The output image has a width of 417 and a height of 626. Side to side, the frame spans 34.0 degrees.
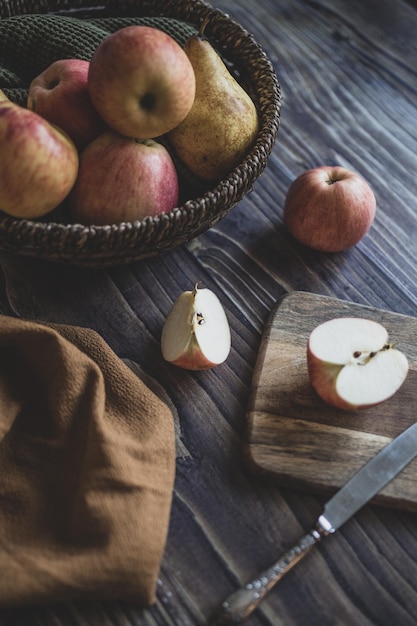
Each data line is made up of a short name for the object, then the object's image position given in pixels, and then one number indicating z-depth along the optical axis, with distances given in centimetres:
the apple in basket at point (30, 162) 61
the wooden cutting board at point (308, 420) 61
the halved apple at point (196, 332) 67
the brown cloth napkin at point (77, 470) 53
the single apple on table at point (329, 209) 77
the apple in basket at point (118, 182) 66
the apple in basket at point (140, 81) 63
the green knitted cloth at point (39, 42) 77
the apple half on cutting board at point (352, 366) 63
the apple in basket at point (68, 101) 68
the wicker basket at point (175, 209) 62
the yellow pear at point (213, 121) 72
